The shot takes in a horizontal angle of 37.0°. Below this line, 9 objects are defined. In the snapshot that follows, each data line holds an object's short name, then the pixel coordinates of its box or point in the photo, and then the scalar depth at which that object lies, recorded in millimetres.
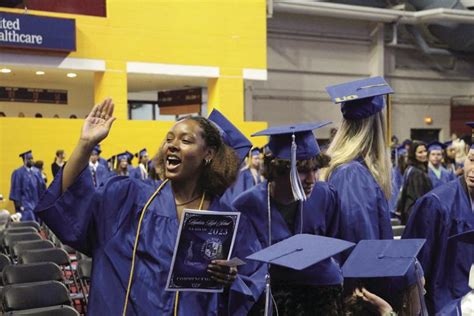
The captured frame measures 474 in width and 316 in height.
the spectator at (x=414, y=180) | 8812
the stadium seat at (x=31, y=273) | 5520
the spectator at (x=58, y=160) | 14301
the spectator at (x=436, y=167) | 9688
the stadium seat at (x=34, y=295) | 5047
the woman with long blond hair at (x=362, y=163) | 3307
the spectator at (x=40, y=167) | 14502
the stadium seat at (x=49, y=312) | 4496
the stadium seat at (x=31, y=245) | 7242
